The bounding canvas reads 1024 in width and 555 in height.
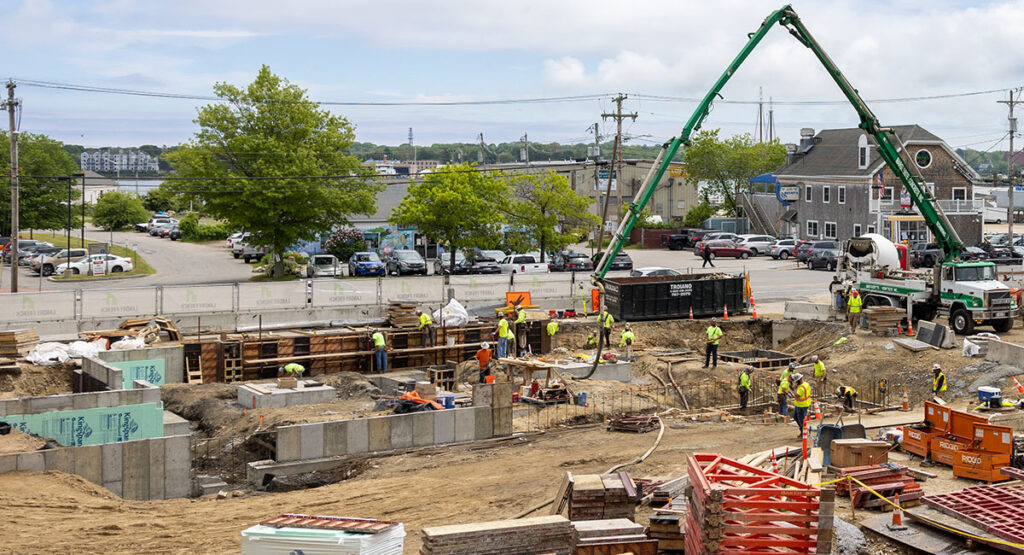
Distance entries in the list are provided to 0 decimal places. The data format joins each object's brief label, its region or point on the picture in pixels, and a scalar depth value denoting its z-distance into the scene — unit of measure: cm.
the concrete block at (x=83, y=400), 2372
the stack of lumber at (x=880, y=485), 1644
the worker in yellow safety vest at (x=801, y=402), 2239
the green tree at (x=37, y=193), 6788
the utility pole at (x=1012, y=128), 5944
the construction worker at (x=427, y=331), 3403
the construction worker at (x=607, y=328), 3500
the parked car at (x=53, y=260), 5616
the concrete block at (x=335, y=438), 2225
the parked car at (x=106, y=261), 5466
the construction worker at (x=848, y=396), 2614
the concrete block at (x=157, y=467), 2084
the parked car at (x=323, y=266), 5344
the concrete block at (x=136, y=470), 2059
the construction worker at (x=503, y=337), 3225
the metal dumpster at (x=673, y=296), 3753
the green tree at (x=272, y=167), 5025
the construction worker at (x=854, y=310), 3466
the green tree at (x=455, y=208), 5438
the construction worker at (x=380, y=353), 3247
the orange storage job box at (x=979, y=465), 1769
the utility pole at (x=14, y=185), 4200
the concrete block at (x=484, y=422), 2375
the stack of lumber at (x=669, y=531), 1477
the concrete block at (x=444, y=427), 2341
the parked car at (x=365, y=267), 5288
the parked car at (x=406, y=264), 5381
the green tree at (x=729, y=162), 8012
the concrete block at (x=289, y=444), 2184
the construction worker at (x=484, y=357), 3077
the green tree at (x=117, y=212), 9306
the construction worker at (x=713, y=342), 3084
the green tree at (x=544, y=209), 5731
